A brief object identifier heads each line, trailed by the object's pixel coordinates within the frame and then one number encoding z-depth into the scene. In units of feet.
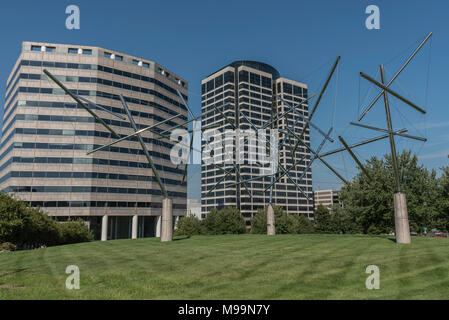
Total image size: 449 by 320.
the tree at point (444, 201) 148.15
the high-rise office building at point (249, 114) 477.77
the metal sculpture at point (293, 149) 89.15
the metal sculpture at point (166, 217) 102.06
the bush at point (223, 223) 255.50
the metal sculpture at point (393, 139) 75.74
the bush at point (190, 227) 244.22
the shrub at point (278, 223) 273.75
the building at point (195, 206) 545.60
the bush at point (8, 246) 119.63
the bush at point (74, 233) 199.19
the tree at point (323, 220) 330.75
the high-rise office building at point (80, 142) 256.32
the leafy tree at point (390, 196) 149.59
